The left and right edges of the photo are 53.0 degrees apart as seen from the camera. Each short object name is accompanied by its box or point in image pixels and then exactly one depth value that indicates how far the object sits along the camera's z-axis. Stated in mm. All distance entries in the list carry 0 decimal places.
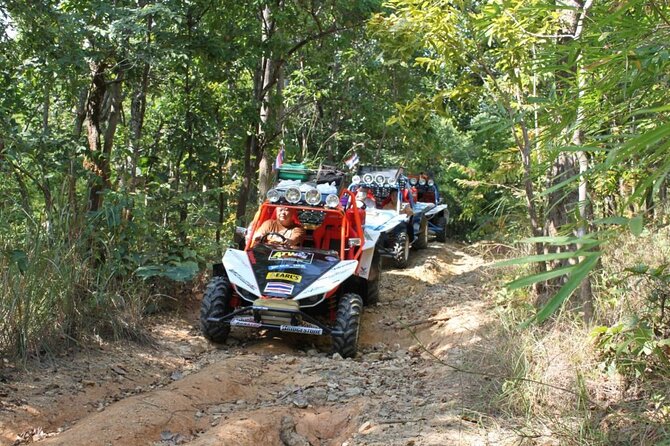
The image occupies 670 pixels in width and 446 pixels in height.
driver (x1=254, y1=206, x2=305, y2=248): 8266
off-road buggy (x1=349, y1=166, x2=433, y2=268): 11859
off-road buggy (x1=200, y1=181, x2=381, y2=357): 6734
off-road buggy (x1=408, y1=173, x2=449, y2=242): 16984
